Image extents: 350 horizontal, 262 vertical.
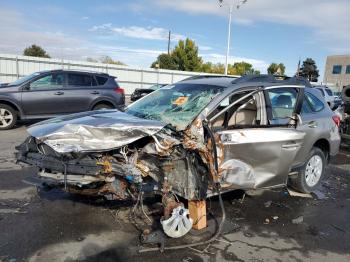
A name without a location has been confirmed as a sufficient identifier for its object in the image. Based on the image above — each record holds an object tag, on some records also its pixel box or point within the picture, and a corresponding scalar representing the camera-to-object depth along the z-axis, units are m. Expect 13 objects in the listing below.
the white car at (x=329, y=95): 20.94
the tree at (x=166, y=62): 53.59
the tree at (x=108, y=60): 64.56
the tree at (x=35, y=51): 58.30
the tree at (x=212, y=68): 57.78
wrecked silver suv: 3.85
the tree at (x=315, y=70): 71.38
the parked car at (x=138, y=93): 20.29
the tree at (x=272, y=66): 62.91
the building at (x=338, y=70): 67.44
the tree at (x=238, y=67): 66.55
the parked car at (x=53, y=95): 10.50
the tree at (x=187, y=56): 52.56
